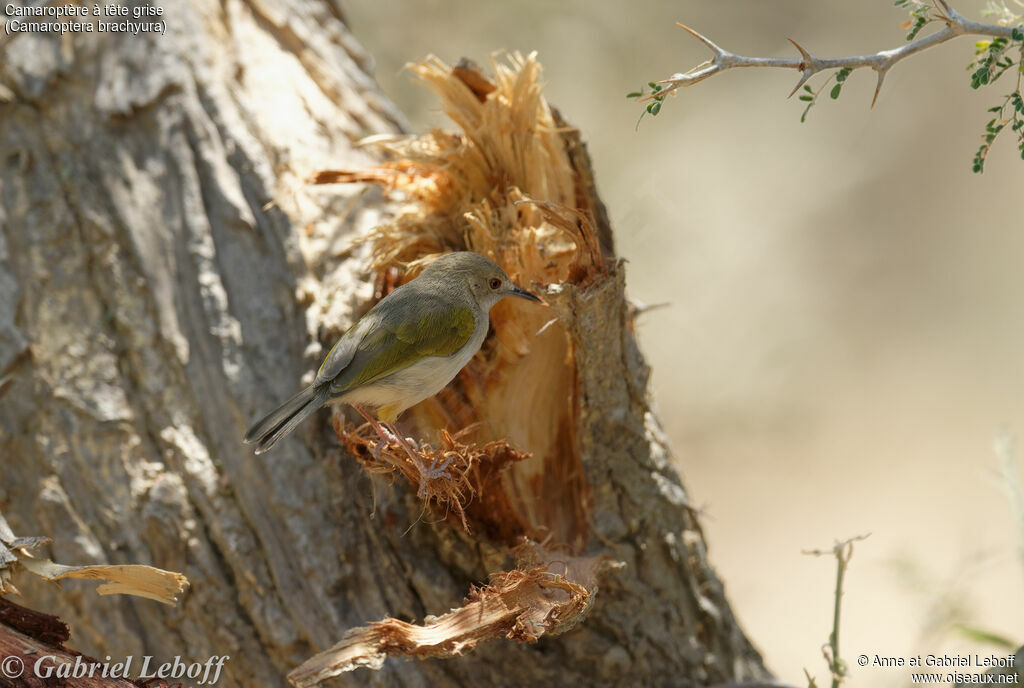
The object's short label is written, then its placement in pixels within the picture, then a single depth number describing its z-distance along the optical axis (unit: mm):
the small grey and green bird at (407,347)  6621
